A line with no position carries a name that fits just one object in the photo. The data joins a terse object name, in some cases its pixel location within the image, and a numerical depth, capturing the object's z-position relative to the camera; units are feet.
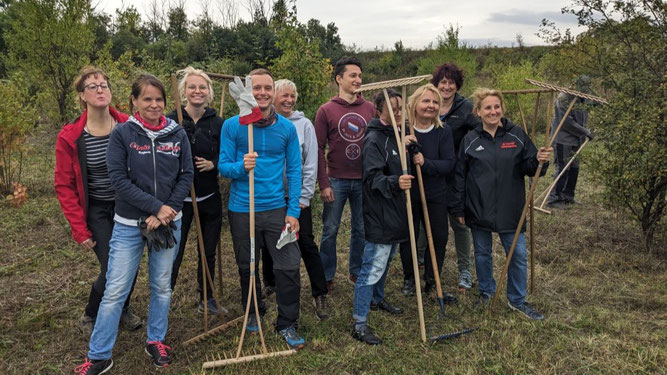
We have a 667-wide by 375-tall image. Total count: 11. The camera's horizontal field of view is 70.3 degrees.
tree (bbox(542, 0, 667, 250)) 15.42
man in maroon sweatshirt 13.51
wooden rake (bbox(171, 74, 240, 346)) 11.23
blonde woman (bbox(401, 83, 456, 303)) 12.10
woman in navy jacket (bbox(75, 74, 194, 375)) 9.85
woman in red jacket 10.58
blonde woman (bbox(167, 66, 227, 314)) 11.85
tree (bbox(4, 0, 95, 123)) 38.37
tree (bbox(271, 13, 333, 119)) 20.58
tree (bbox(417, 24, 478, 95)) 51.80
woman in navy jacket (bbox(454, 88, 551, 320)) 12.48
